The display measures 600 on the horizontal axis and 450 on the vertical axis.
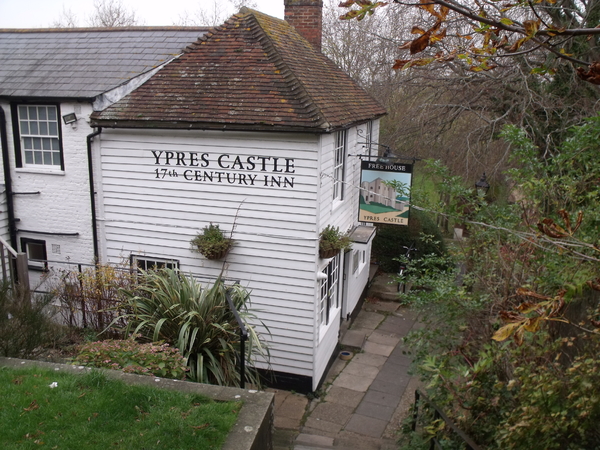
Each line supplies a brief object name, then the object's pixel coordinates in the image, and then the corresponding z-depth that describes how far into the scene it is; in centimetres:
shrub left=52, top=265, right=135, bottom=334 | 825
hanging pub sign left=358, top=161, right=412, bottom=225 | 1060
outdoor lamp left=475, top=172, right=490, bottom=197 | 1192
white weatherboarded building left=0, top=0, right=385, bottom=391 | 935
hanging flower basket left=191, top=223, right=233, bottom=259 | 957
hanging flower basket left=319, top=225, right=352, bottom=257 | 960
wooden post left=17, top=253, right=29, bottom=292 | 794
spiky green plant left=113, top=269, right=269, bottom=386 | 637
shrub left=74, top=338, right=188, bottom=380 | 573
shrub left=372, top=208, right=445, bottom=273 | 1802
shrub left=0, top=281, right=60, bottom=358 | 614
